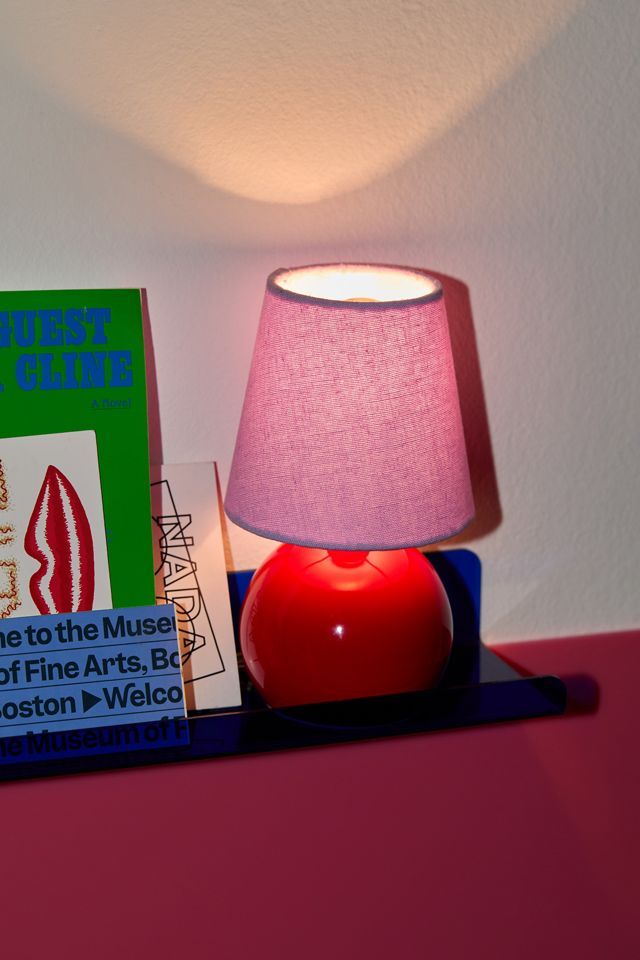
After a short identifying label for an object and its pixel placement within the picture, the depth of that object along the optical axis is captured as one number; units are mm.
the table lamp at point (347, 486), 894
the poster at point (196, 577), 1052
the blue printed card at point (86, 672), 907
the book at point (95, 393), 1000
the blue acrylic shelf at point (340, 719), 925
